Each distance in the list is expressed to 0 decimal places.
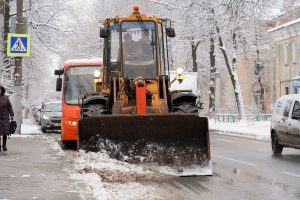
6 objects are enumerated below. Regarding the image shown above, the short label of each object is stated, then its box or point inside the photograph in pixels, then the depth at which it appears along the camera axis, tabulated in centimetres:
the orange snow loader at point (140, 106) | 1234
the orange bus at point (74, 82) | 2023
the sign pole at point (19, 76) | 2495
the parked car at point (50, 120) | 3286
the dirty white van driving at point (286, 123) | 1699
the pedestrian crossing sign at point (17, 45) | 2267
